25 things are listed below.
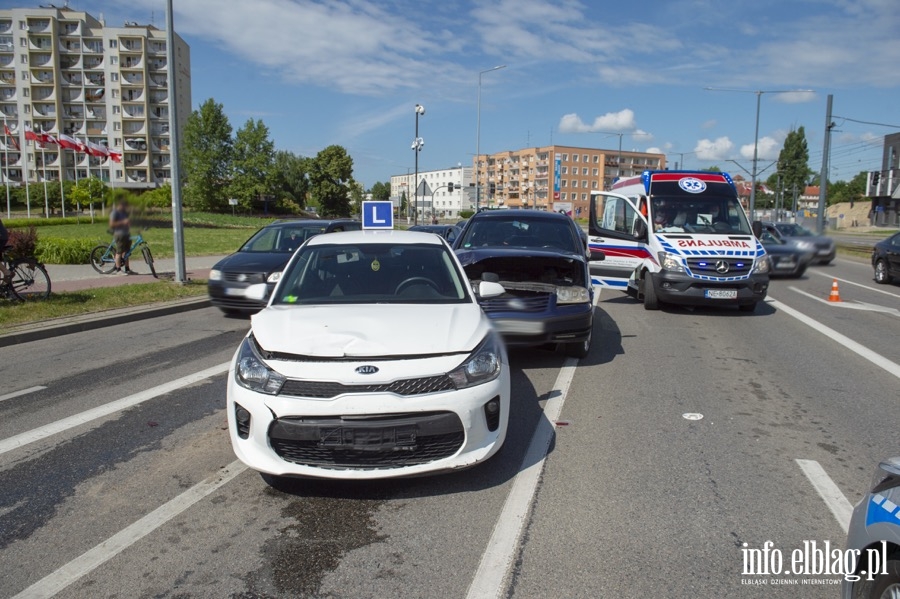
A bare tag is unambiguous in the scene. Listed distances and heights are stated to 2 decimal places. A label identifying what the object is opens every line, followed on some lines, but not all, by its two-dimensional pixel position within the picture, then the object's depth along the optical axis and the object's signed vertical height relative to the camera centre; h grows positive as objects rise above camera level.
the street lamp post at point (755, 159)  40.28 +4.04
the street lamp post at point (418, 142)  36.44 +4.48
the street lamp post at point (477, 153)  44.34 +4.89
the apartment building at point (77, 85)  85.56 +17.51
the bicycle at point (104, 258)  16.83 -1.11
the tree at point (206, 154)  76.38 +7.60
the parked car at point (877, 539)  2.18 -1.09
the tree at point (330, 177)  95.62 +6.27
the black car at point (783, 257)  19.16 -0.90
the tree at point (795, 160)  93.44 +9.55
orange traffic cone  13.89 -1.44
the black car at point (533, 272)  7.09 -0.61
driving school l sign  10.68 +0.10
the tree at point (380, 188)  128.94 +6.78
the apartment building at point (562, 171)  138.88 +11.65
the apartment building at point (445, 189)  157.25 +8.02
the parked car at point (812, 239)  21.23 -0.40
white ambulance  11.21 -0.36
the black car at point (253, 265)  10.94 -0.80
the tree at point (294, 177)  105.77 +7.16
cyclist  8.55 -0.08
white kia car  3.61 -0.98
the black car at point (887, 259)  17.36 -0.84
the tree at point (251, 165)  84.88 +6.96
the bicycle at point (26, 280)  10.84 -1.12
